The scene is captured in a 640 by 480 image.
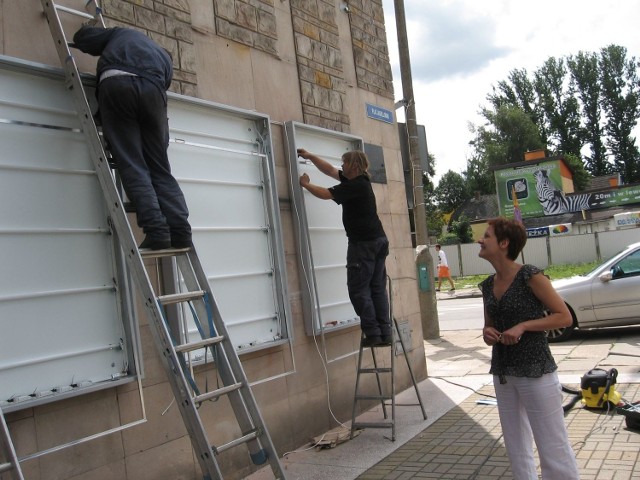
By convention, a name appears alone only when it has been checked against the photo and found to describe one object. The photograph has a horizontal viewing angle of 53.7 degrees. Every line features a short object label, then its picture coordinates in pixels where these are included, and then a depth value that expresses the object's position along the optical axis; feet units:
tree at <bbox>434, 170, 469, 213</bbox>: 241.76
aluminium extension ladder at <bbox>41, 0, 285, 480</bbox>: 11.33
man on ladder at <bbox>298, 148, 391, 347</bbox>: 20.07
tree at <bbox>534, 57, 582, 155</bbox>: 241.76
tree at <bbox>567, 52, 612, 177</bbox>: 241.76
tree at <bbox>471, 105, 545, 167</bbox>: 222.89
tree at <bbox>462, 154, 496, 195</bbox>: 229.25
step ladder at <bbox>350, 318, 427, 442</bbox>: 19.43
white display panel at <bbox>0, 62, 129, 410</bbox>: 12.35
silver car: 34.37
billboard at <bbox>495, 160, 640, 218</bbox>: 143.74
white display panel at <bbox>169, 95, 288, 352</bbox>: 16.90
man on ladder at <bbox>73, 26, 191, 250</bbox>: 12.98
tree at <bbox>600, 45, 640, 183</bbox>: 238.89
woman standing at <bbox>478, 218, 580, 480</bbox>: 12.01
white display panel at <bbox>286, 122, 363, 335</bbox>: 20.66
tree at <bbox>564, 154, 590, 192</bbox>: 195.72
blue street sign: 26.58
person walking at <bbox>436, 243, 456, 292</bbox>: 78.38
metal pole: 41.83
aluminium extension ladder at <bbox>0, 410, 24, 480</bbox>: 9.47
